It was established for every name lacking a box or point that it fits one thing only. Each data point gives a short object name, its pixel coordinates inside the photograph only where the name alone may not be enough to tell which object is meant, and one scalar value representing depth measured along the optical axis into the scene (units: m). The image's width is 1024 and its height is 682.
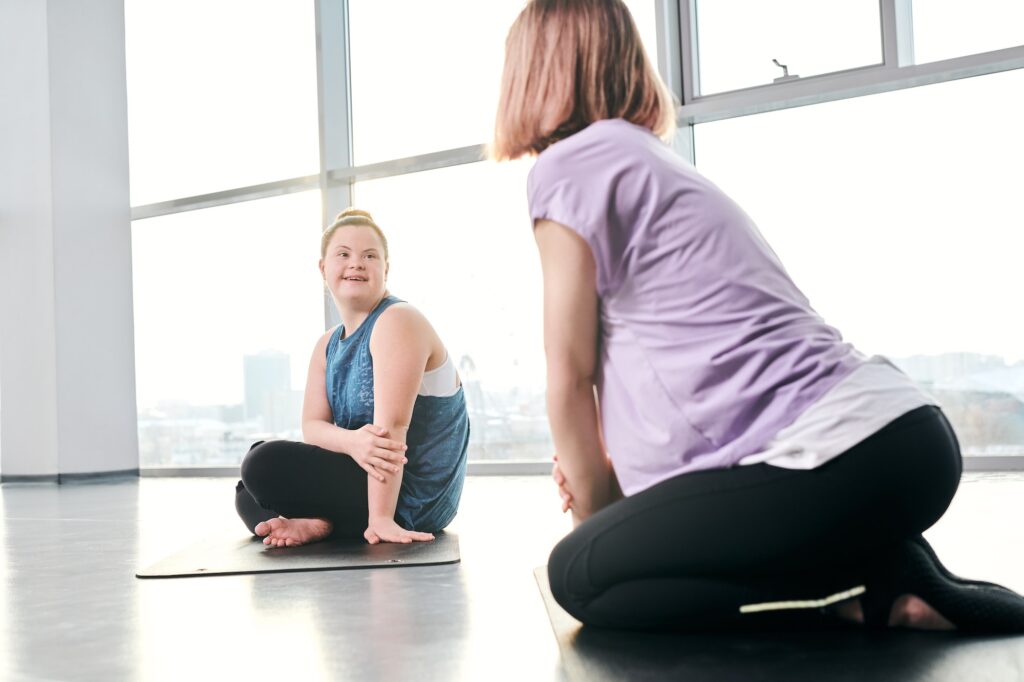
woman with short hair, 1.08
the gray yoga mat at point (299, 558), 1.78
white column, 5.12
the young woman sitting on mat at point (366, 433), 1.99
